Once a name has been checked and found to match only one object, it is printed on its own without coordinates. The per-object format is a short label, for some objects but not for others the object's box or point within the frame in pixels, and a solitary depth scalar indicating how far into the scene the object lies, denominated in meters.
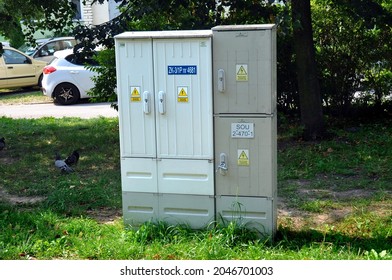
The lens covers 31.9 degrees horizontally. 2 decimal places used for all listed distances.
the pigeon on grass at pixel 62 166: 9.50
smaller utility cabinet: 6.12
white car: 17.81
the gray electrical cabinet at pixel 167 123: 6.23
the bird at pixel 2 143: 11.32
